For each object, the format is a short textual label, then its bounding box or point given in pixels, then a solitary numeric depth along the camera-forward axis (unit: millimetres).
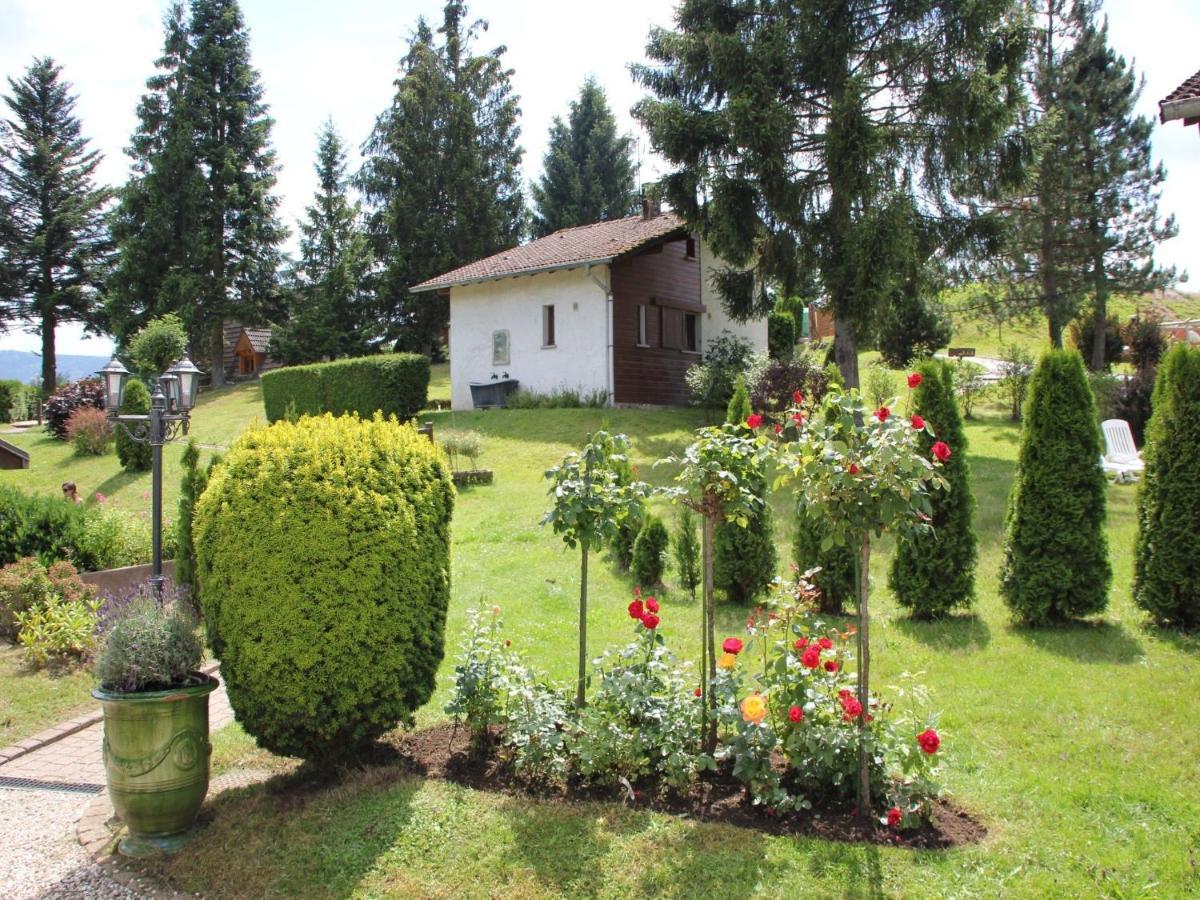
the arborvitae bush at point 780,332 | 27797
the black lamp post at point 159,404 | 6281
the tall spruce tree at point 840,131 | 15445
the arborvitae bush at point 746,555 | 7910
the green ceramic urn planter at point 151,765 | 3969
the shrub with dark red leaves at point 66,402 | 21750
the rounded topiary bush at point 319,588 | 4062
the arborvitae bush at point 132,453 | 16484
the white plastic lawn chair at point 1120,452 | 13609
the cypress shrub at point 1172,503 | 6613
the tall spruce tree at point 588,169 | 38875
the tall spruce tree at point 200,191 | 31859
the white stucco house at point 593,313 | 21016
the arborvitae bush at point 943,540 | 7109
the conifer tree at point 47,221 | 36000
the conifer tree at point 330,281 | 33562
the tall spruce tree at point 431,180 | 34594
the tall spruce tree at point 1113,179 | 21266
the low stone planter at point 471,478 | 14255
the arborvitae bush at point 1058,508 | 6793
